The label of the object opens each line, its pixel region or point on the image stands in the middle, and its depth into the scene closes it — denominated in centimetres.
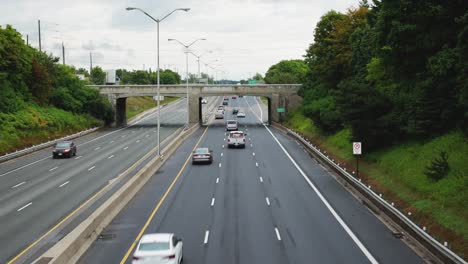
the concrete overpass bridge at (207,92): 8856
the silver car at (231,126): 7575
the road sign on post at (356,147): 3403
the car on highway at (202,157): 4348
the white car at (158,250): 1681
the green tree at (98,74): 17850
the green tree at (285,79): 13949
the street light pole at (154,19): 4260
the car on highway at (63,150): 4966
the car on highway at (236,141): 5544
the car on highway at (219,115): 10468
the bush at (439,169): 2684
